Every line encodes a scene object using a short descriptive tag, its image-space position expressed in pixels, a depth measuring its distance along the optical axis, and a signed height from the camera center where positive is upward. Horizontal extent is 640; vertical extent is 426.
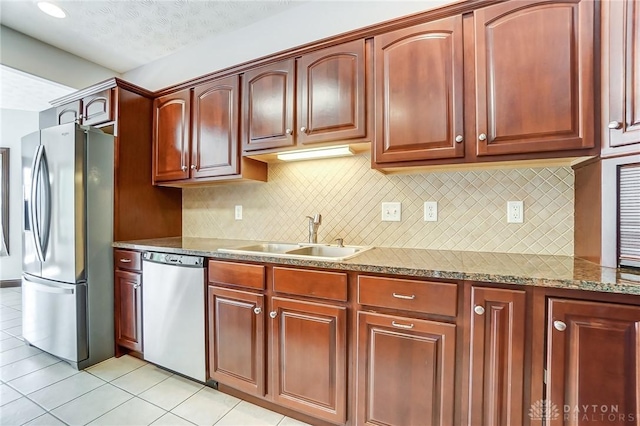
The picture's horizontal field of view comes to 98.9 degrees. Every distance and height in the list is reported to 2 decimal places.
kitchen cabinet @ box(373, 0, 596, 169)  1.23 +0.62
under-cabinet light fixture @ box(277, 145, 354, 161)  1.84 +0.41
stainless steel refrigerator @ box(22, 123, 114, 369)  2.06 -0.24
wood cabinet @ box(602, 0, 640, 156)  1.11 +0.56
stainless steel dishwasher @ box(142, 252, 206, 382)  1.81 -0.72
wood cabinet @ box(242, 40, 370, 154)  1.66 +0.72
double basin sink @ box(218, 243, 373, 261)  1.89 -0.28
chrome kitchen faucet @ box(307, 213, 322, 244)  2.04 -0.12
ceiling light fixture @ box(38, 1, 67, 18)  2.16 +1.62
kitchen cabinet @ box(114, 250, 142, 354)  2.14 -0.72
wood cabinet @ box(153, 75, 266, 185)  2.08 +0.61
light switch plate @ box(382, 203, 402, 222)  1.87 -0.01
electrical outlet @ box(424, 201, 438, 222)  1.79 +0.00
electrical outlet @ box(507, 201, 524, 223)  1.59 -0.01
